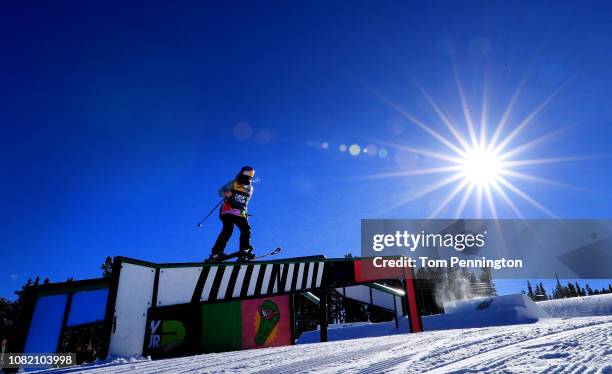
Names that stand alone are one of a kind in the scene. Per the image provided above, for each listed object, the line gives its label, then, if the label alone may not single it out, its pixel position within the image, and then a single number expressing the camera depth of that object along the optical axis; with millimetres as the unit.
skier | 8305
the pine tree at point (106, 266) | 29344
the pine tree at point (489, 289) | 28578
